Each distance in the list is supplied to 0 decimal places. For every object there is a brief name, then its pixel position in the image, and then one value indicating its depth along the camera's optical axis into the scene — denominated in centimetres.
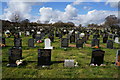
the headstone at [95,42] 1198
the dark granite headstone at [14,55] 669
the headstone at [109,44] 1156
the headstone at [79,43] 1135
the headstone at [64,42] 1156
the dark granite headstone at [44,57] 657
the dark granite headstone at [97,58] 679
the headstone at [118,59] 671
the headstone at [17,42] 1131
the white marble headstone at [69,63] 634
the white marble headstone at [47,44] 1043
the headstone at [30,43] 1126
